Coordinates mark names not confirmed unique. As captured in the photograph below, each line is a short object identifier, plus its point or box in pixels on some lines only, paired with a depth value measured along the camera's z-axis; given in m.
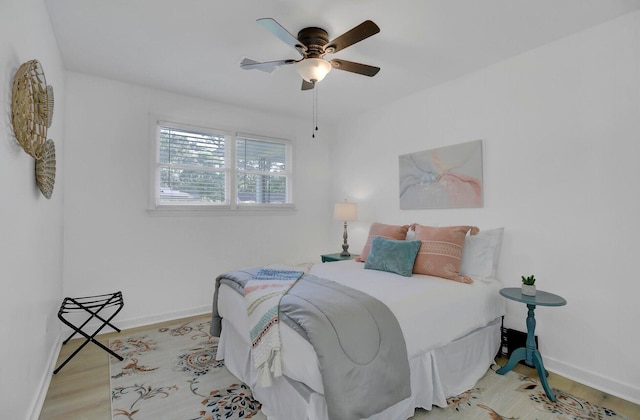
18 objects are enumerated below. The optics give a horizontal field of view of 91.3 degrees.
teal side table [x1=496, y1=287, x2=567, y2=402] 2.14
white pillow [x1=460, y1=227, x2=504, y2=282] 2.71
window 3.65
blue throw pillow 2.69
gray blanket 1.45
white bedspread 1.61
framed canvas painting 3.05
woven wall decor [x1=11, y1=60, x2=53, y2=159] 1.43
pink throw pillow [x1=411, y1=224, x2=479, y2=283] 2.60
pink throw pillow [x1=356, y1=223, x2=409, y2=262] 3.21
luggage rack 2.44
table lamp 4.18
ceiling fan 2.23
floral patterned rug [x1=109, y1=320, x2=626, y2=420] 1.93
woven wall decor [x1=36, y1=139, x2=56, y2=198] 1.87
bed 1.62
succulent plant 2.26
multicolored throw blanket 1.67
